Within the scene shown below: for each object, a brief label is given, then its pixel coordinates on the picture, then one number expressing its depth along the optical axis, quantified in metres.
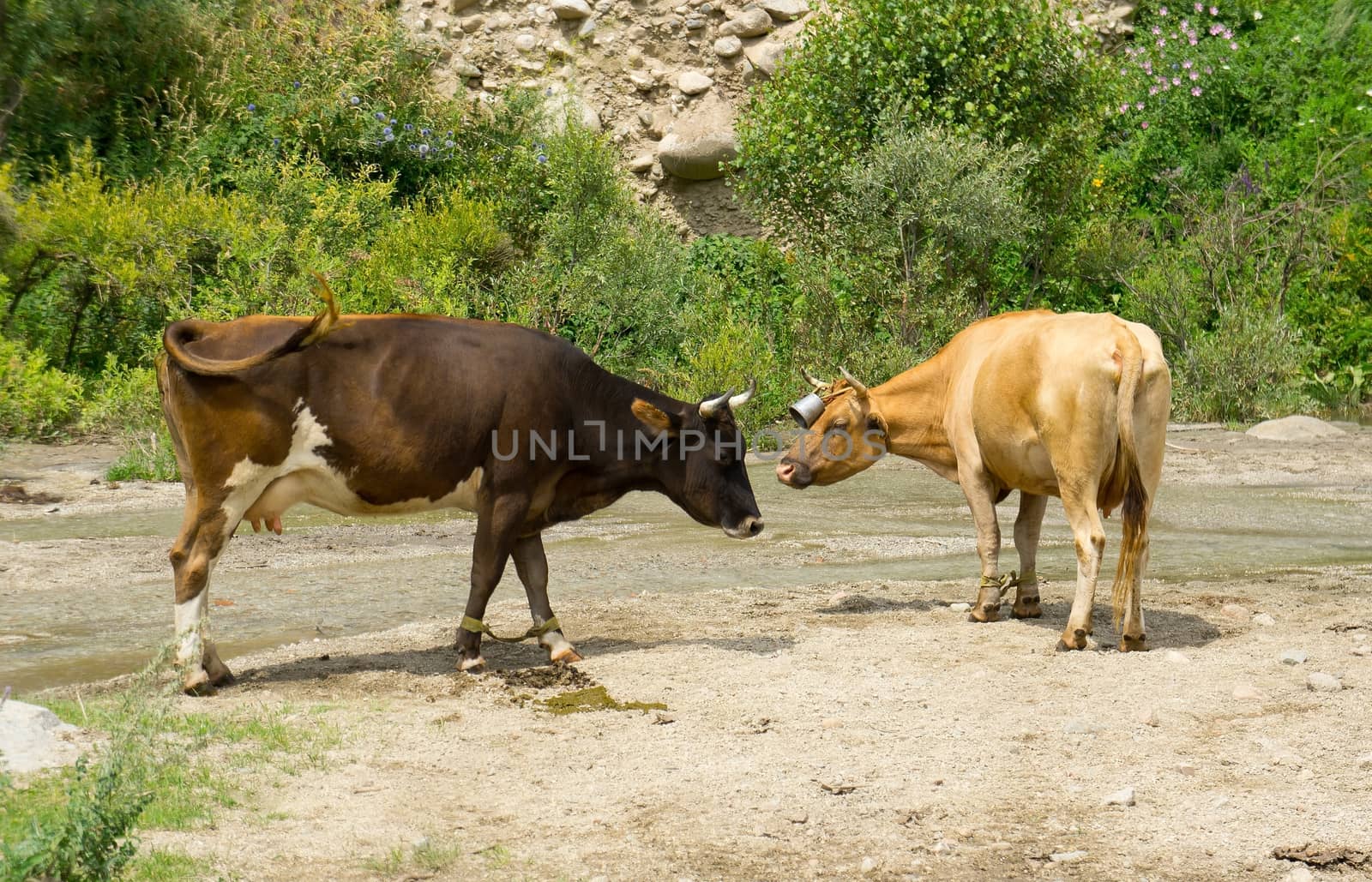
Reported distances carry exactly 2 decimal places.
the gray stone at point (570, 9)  27.31
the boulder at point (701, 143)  26.39
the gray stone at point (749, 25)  27.34
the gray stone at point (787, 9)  27.33
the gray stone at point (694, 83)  27.30
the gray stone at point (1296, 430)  17.58
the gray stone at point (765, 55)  26.89
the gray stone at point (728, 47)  27.34
